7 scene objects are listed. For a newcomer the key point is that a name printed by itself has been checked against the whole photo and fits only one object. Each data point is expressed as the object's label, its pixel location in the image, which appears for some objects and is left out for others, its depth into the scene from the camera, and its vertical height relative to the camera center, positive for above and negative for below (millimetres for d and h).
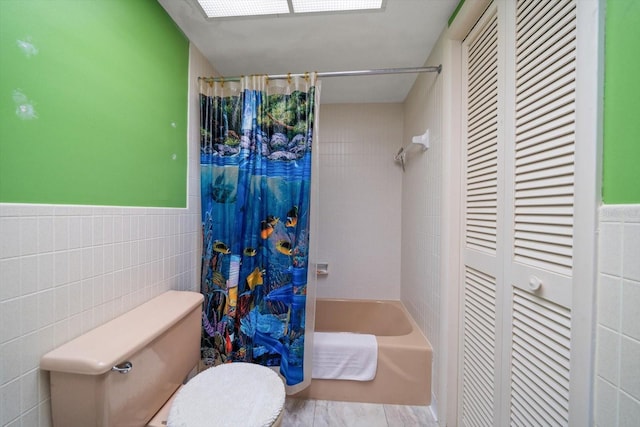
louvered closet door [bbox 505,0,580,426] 646 +6
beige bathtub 1443 -1069
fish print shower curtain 1350 -144
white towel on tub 1459 -943
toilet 672 -591
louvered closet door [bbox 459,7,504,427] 946 -83
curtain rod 1347 +819
